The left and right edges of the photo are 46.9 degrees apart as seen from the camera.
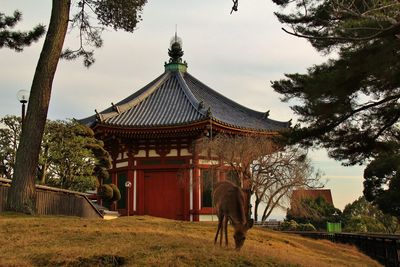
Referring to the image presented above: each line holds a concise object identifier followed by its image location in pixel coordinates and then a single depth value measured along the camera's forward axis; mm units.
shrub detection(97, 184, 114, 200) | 21625
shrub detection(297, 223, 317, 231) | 31094
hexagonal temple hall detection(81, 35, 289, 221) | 23094
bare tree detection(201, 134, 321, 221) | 22584
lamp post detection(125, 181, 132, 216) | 23767
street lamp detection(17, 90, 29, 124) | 16488
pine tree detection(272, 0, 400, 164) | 8398
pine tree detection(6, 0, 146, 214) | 11367
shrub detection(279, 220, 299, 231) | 30706
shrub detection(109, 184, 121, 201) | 22445
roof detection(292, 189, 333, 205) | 27781
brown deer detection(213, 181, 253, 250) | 7750
